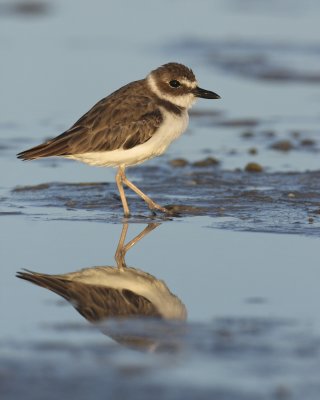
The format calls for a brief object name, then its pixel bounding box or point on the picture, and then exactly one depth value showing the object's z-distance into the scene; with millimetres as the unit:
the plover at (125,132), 9266
